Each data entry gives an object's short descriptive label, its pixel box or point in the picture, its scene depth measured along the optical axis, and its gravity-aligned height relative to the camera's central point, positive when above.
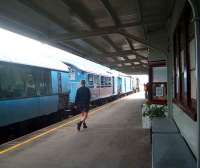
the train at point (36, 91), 8.76 -0.05
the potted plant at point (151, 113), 9.38 -0.79
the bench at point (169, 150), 4.17 -1.02
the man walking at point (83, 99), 10.27 -0.35
